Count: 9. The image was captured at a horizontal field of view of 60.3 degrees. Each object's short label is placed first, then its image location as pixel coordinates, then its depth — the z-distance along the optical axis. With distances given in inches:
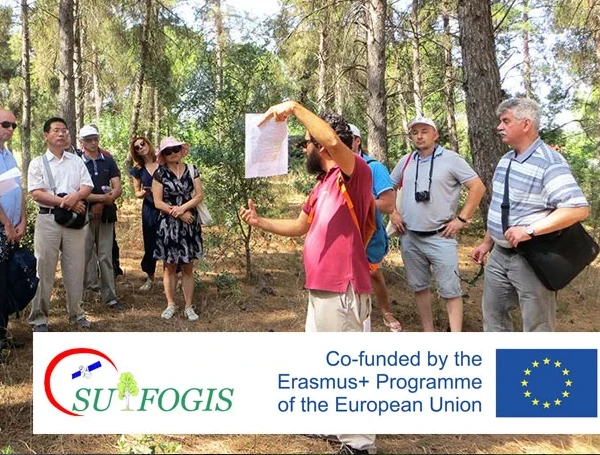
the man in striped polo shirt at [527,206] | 112.3
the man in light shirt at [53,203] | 169.9
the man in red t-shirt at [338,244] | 101.5
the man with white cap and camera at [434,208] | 158.4
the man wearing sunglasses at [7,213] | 150.9
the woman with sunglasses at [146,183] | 223.8
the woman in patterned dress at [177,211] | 189.2
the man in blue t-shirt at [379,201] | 137.6
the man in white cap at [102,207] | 203.8
